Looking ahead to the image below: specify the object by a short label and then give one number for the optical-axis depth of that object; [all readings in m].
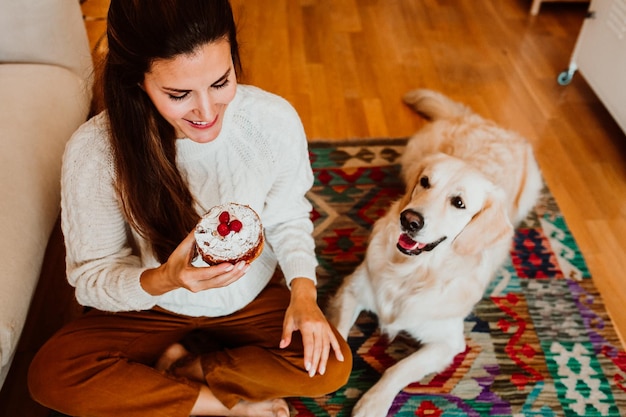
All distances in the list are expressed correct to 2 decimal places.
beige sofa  1.22
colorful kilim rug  1.47
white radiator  2.11
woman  0.90
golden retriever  1.32
